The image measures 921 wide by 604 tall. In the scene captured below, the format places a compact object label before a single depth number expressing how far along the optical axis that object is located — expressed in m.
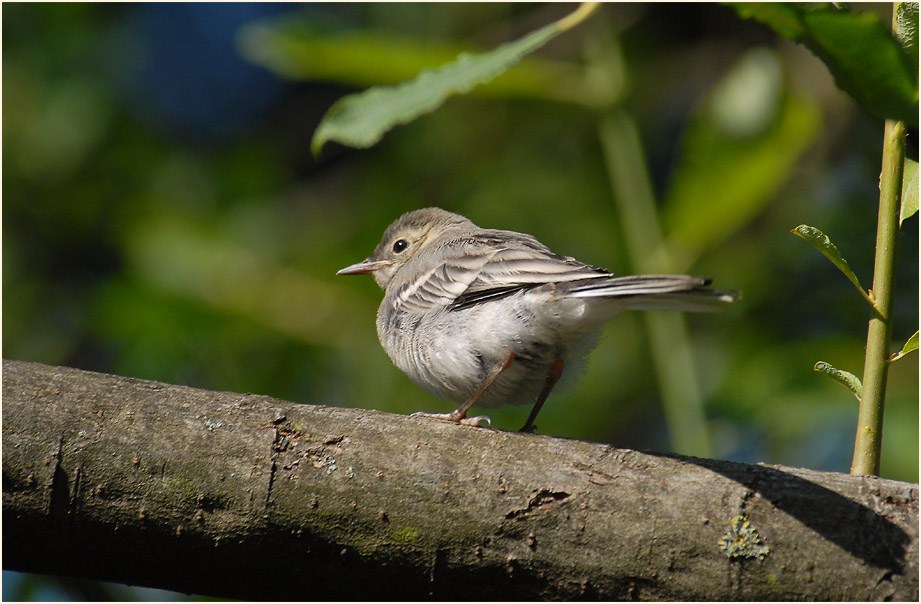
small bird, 7.29
